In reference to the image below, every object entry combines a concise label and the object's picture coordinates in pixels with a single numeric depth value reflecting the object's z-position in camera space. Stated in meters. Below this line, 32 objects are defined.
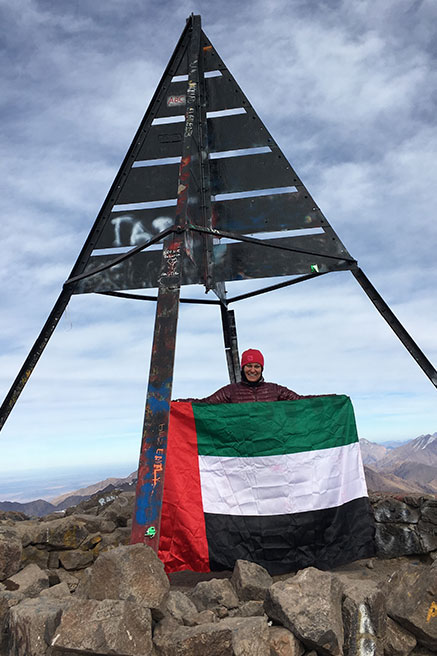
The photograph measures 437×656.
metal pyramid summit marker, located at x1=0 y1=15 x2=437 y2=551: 7.35
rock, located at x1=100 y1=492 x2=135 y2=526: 7.06
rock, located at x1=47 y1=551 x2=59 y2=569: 6.09
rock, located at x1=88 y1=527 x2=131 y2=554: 6.34
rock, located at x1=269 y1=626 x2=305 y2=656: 3.45
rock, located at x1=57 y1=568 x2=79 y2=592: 5.73
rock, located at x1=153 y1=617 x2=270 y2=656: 3.32
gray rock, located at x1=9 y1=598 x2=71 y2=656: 3.42
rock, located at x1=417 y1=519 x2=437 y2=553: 6.41
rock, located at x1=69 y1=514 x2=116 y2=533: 6.55
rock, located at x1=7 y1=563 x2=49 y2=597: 4.70
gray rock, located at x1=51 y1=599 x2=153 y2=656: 3.17
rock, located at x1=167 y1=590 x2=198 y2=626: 3.73
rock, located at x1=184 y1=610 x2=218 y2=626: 3.69
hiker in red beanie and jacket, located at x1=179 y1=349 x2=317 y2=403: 6.61
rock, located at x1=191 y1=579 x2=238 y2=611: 4.25
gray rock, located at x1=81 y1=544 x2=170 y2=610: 3.53
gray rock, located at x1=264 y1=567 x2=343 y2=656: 3.48
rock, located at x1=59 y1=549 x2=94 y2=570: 6.11
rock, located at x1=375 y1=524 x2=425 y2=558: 6.43
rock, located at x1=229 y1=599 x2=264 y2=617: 3.98
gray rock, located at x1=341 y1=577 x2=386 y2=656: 3.60
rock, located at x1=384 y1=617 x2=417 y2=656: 3.73
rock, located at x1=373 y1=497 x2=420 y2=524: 6.58
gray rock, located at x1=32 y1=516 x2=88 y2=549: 6.11
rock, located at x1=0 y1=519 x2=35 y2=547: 5.80
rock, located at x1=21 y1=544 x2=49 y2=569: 5.98
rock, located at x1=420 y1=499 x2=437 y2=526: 6.48
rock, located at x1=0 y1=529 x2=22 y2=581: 4.87
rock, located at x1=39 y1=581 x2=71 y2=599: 4.26
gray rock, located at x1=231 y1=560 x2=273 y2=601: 4.46
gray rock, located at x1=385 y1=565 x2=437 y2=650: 3.73
